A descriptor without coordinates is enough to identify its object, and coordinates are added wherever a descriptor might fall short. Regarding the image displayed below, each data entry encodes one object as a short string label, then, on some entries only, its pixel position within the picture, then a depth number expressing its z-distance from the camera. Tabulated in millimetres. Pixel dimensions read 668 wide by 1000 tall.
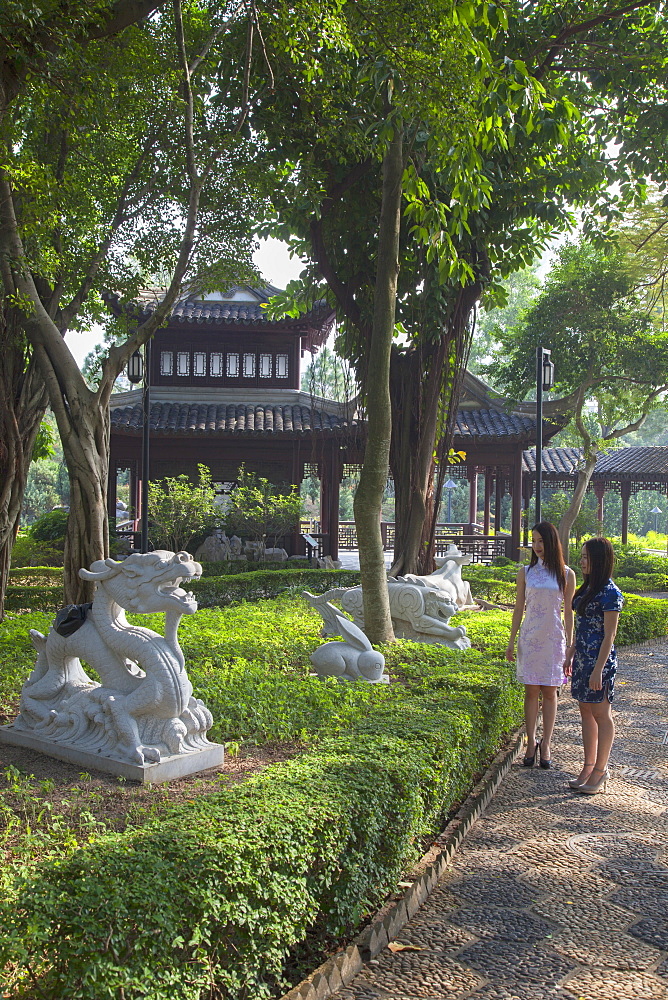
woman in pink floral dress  5086
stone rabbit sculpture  5820
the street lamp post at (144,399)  13367
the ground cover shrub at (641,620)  10891
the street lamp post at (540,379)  13773
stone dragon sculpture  4012
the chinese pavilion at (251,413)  18672
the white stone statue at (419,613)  7805
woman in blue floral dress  4781
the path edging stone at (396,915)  2688
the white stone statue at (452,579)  8836
